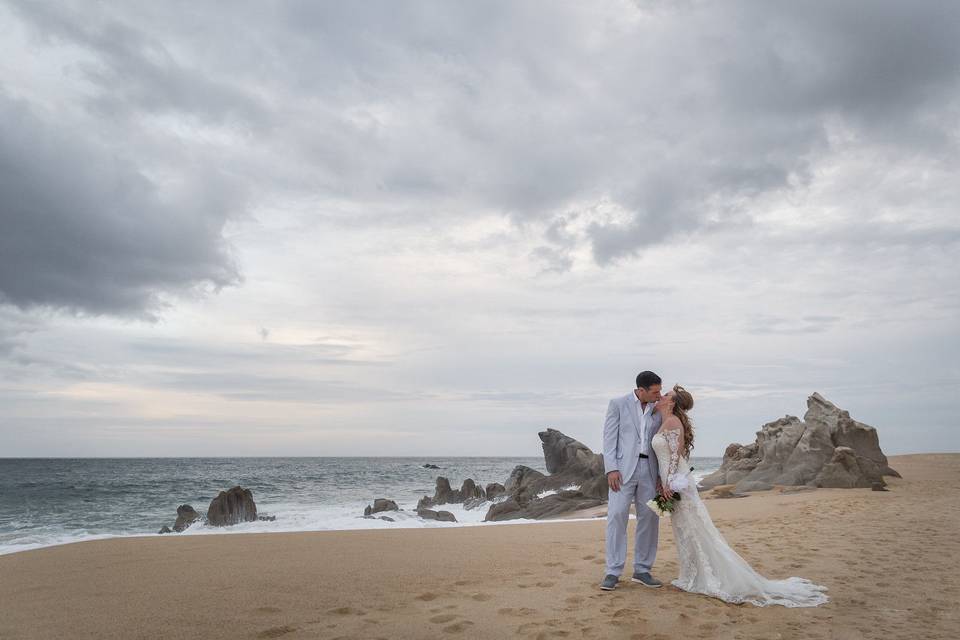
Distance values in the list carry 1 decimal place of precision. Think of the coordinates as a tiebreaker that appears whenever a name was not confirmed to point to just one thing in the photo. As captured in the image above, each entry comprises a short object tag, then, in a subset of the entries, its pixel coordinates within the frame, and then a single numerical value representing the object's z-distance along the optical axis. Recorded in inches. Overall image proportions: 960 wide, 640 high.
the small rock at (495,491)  1199.9
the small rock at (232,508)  813.2
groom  243.8
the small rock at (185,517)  799.1
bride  220.8
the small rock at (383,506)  930.1
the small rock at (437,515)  861.2
